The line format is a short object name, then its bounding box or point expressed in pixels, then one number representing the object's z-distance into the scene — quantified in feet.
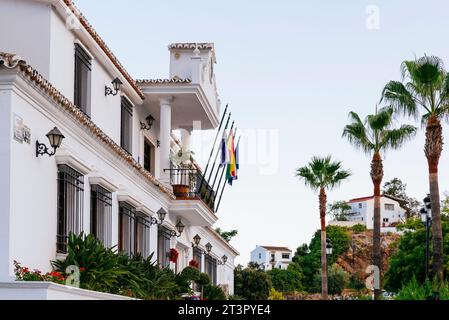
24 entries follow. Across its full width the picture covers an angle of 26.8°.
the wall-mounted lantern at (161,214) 86.84
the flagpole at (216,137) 99.30
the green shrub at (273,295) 202.39
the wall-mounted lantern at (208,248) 124.16
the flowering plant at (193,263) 99.66
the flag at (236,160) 110.78
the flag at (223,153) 103.60
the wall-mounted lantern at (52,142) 50.96
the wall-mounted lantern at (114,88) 77.36
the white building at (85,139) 47.85
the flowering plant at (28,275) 46.93
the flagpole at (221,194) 107.98
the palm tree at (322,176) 169.58
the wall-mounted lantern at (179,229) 96.41
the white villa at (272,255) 524.93
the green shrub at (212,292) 105.19
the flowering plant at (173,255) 92.58
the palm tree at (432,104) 102.94
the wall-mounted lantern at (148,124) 93.86
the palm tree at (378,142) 131.13
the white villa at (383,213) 478.76
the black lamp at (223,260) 145.94
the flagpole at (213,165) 102.74
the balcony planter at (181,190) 95.60
